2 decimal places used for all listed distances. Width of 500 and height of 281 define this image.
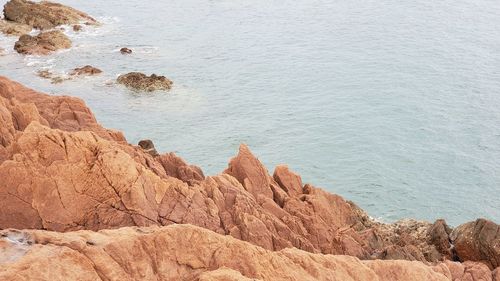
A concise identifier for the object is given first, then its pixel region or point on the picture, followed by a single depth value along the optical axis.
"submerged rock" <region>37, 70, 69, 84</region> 71.00
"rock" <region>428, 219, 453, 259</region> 36.25
